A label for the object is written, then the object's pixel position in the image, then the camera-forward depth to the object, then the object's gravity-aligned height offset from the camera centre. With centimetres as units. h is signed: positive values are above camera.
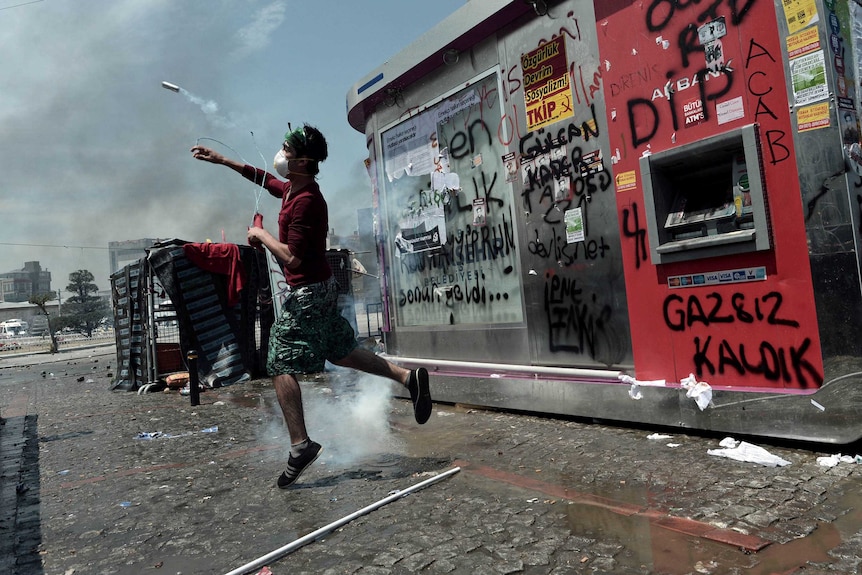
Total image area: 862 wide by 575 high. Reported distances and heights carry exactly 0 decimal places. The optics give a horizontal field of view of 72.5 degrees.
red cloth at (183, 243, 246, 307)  947 +115
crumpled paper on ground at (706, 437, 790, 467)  301 -95
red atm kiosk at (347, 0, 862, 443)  311 +53
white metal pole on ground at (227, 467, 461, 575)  224 -90
